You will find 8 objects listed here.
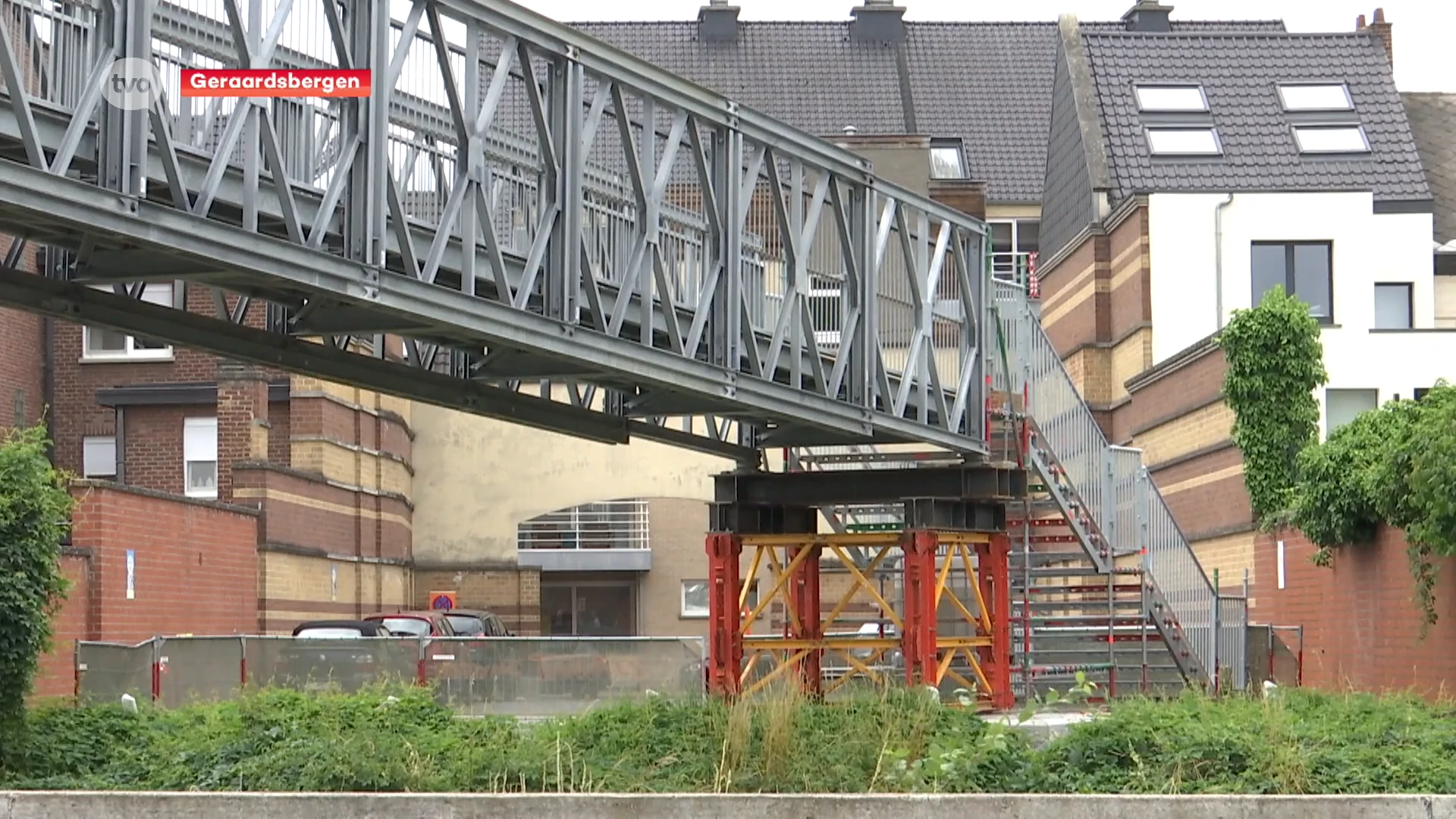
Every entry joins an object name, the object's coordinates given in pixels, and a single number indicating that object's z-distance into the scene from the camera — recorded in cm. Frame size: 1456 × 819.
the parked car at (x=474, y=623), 3972
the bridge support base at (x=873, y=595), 2342
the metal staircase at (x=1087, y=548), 2656
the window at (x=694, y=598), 5962
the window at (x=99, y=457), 4603
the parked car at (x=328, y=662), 2744
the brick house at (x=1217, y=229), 3984
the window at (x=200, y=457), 4528
